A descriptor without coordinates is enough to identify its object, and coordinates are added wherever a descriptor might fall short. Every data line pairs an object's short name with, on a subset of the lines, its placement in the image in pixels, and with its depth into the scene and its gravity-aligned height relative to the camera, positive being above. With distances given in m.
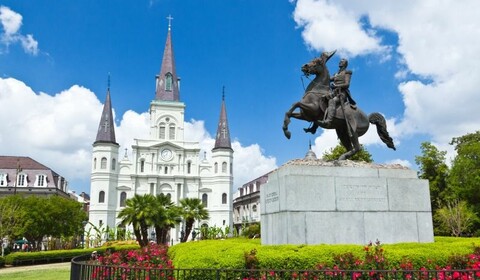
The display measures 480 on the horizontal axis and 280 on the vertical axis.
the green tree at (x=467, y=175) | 37.00 +3.76
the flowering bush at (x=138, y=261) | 7.11 -0.89
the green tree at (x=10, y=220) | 38.03 +0.21
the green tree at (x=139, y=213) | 34.56 +0.65
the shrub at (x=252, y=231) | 44.65 -1.13
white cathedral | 71.00 +9.29
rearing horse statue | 11.09 +2.76
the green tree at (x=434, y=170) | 40.44 +4.57
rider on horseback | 10.93 +3.38
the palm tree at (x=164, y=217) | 35.64 +0.35
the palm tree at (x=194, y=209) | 42.84 +1.20
